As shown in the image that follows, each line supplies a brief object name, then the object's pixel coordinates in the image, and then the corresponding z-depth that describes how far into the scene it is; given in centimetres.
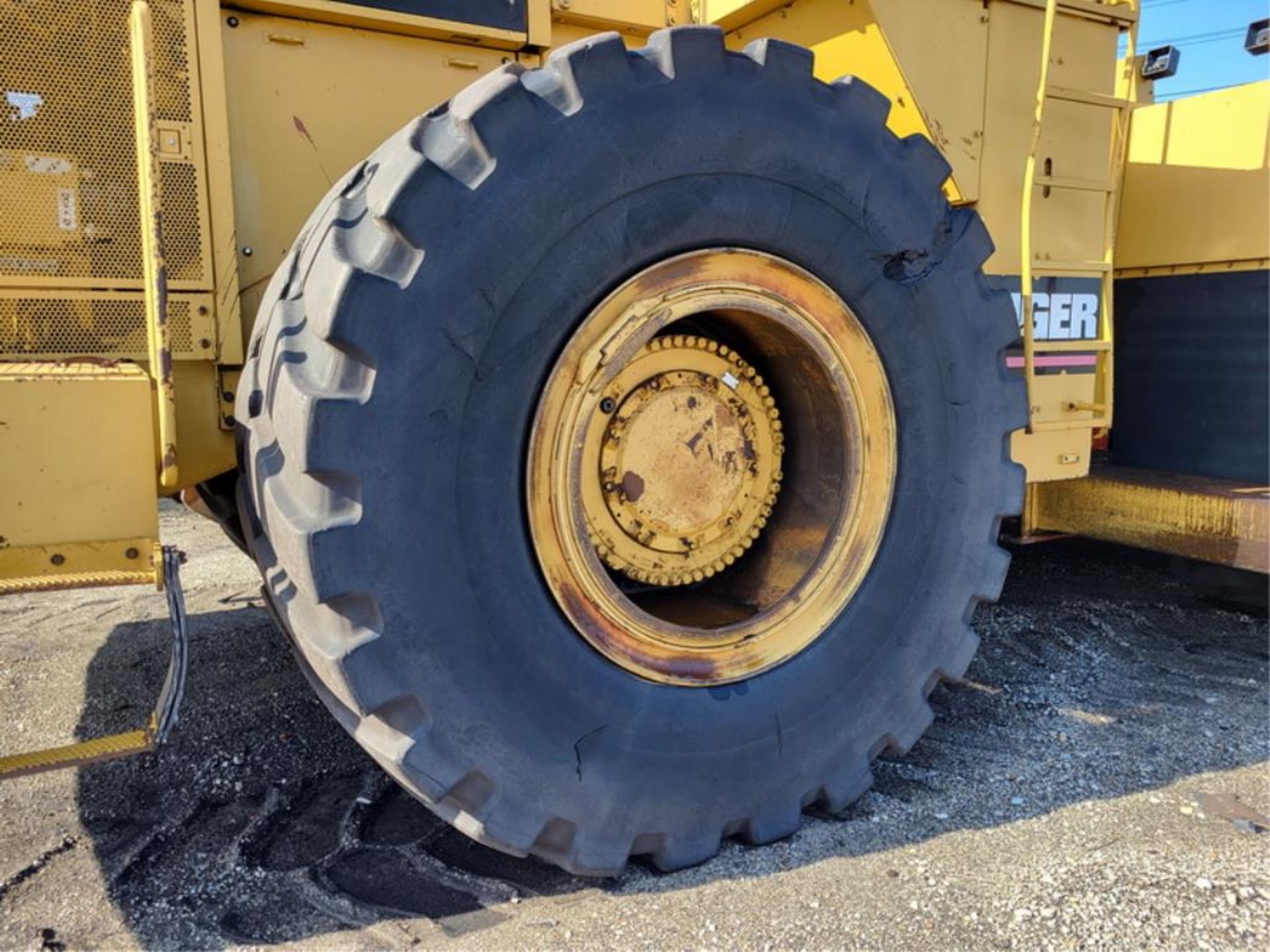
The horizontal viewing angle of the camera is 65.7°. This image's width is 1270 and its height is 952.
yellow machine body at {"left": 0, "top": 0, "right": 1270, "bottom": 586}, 195
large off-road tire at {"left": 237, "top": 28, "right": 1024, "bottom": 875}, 189
